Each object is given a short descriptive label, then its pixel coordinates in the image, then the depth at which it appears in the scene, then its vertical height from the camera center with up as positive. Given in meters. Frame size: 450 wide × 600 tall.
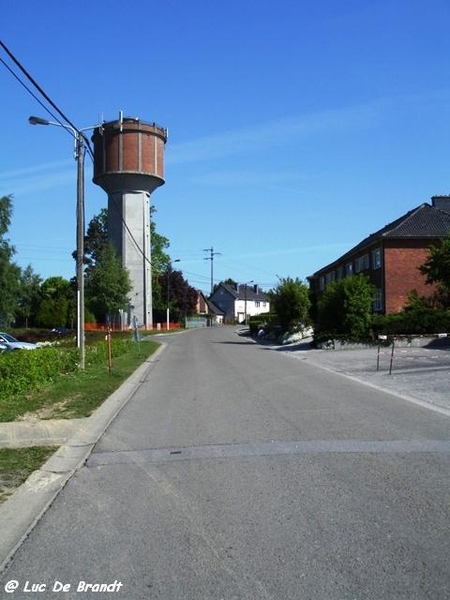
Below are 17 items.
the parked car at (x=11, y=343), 31.85 -0.99
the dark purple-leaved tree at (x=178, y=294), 98.38 +4.34
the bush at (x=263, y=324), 61.89 -0.17
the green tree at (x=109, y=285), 66.75 +3.88
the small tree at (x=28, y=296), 56.22 +2.64
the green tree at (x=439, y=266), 33.00 +2.85
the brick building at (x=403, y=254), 46.59 +4.75
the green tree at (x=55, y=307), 87.56 +2.10
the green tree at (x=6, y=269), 50.16 +4.11
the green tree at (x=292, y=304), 48.53 +1.34
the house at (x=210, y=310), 136.70 +2.67
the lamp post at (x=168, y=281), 88.06 +5.62
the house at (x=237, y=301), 149.75 +4.97
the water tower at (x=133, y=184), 69.25 +14.87
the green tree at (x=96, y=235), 93.00 +12.37
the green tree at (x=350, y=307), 36.69 +0.82
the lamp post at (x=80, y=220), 22.36 +3.48
